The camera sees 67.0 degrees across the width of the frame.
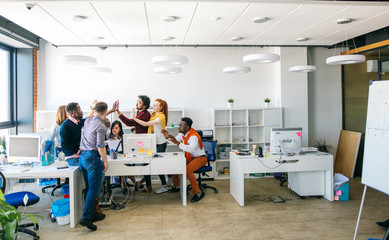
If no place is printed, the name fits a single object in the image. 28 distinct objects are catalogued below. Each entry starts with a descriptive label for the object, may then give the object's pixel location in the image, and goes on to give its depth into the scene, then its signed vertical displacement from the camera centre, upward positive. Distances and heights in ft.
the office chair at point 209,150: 18.72 -2.21
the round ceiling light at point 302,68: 19.12 +3.06
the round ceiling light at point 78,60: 15.05 +2.99
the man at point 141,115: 17.89 +0.09
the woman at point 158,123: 17.34 -0.40
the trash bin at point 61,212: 13.33 -4.31
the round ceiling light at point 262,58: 14.49 +2.87
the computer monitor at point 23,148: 14.25 -1.50
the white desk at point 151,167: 15.53 -2.67
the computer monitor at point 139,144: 15.62 -1.46
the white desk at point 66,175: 13.14 -2.59
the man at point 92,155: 13.07 -1.73
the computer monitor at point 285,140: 16.42 -1.38
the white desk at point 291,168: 15.99 -2.90
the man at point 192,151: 16.85 -2.03
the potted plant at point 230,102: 23.23 +1.08
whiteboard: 10.69 -0.97
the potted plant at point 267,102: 23.44 +1.07
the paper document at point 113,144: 16.58 -1.55
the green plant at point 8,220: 6.73 -2.44
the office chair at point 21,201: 11.90 -3.44
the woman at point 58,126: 16.71 -0.53
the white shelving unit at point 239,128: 23.07 -1.02
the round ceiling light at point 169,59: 14.55 +2.83
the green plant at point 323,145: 24.30 -2.50
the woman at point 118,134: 18.01 -1.07
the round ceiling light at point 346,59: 15.70 +3.01
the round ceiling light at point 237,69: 19.04 +3.02
